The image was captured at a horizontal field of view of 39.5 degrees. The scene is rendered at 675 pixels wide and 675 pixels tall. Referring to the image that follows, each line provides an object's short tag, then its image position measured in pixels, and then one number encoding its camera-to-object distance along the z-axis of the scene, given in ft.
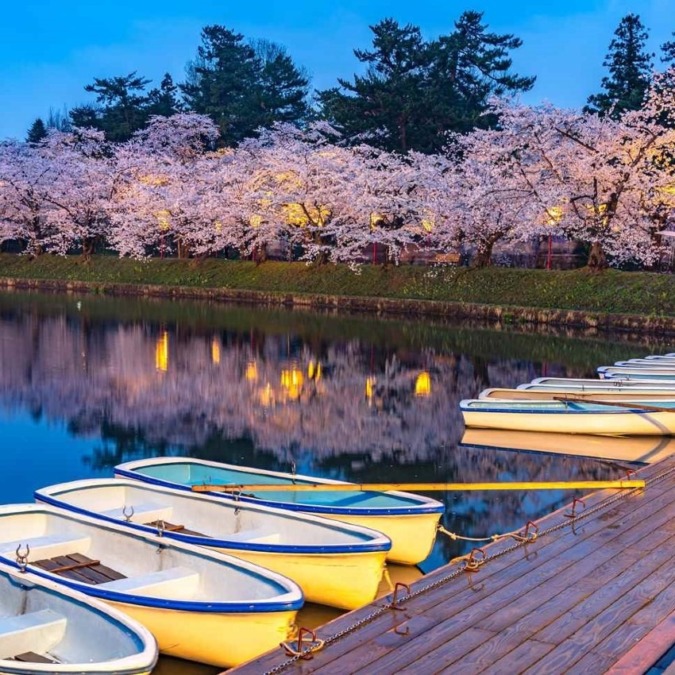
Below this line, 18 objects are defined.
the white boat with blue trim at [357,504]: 28.35
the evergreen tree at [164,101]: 205.74
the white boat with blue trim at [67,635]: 18.01
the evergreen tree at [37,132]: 229.45
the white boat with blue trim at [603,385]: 56.52
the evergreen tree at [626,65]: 144.46
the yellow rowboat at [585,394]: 54.13
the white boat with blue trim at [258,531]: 25.00
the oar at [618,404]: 49.83
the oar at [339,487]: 30.60
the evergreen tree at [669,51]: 153.79
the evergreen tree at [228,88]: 181.78
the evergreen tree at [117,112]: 203.41
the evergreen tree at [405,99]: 151.02
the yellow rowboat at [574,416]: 50.55
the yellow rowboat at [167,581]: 20.95
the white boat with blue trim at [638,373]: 62.13
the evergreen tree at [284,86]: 192.65
